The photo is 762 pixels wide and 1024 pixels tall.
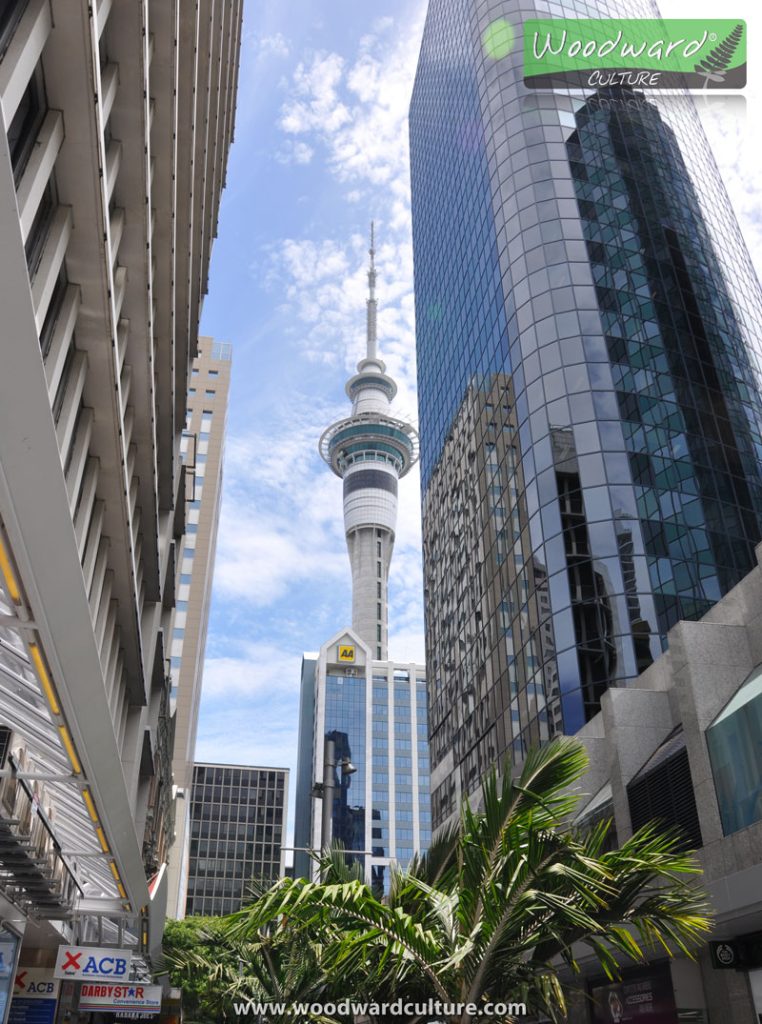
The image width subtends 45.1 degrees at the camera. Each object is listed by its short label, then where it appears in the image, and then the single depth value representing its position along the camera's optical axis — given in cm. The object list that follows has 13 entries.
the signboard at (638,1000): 1554
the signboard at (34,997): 2080
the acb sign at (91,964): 1795
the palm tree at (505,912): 839
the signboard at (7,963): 1702
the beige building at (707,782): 1380
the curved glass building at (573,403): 3734
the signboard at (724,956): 1403
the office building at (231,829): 14112
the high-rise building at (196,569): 10431
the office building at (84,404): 661
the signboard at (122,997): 2141
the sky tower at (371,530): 19249
